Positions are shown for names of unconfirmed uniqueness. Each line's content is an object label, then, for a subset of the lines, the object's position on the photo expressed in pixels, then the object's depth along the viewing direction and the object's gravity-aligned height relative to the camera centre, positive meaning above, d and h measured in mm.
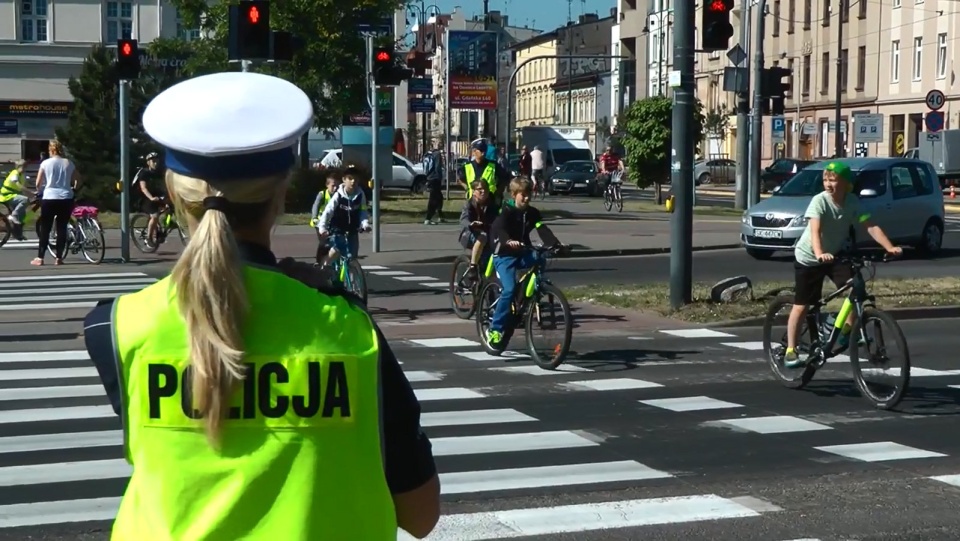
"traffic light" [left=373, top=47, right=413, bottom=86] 21797 +1465
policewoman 2152 -306
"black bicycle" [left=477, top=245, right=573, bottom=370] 11703 -1147
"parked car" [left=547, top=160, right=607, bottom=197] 53281 -446
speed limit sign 41156 +1992
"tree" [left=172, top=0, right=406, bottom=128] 35875 +2980
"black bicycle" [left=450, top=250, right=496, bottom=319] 15461 -1272
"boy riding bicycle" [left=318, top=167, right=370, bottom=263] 15094 -520
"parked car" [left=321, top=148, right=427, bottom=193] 50094 -312
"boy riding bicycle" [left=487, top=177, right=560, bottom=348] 12070 -569
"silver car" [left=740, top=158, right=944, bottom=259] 23406 -589
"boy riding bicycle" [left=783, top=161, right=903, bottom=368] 10256 -463
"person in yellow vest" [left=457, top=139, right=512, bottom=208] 16906 -31
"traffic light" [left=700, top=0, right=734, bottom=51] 16172 +1599
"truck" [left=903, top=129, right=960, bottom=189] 52656 +584
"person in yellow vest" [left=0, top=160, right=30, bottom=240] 24266 -514
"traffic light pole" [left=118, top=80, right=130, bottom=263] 20919 +191
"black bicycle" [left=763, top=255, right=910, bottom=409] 9828 -1166
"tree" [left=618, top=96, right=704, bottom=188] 41969 +887
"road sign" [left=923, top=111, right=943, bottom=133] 41250 +1395
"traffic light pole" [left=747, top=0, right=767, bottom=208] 34081 +884
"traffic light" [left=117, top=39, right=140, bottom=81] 20969 +1518
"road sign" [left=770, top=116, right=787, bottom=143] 46094 +1318
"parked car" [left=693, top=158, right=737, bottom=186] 69250 -76
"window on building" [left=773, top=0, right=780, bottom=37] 78062 +8054
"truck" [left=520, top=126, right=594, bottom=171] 62094 +1136
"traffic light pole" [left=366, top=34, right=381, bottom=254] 22016 +529
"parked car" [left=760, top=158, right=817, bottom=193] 58438 -129
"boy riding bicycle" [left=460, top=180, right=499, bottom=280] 14688 -489
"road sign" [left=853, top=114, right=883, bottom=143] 44094 +1302
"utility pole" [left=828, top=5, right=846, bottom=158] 59812 +1407
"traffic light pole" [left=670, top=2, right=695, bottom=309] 15750 +196
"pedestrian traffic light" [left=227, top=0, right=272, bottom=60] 16922 +1573
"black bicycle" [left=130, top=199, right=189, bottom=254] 23625 -1053
